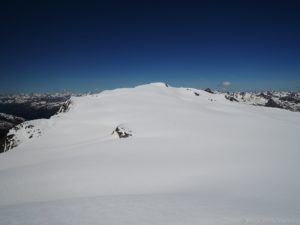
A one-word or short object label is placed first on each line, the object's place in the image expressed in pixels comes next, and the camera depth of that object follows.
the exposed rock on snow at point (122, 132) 31.84
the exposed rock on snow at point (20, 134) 42.34
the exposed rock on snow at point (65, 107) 54.71
